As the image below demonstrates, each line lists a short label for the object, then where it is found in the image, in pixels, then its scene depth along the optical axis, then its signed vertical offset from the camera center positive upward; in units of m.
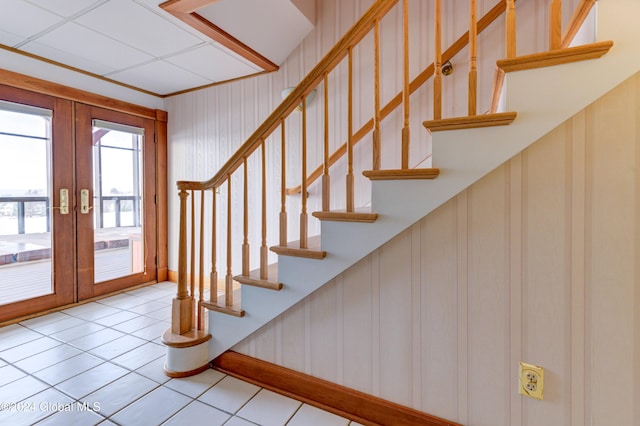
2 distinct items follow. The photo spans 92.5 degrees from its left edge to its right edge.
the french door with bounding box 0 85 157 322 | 2.75 +0.08
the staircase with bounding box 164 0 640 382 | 1.06 +0.12
